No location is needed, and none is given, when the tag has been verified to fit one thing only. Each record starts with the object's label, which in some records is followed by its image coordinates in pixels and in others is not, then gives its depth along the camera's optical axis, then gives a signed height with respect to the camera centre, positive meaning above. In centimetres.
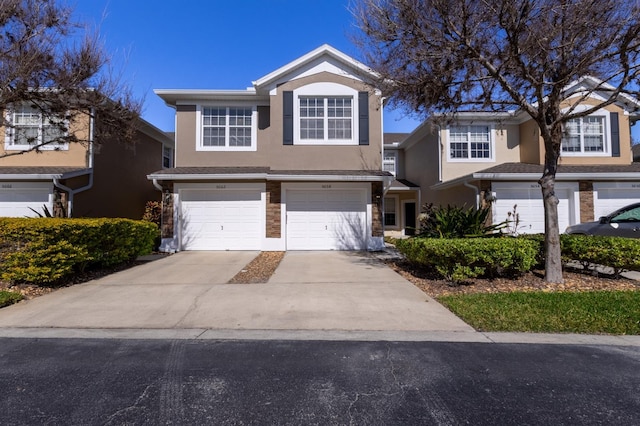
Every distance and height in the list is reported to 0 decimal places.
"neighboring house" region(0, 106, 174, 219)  1197 +172
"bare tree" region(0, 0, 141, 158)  726 +338
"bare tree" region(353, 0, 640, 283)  637 +347
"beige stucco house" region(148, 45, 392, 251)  1275 +154
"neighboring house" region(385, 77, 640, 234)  1359 +254
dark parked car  962 -2
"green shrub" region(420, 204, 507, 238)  858 -3
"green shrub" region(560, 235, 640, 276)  718 -61
